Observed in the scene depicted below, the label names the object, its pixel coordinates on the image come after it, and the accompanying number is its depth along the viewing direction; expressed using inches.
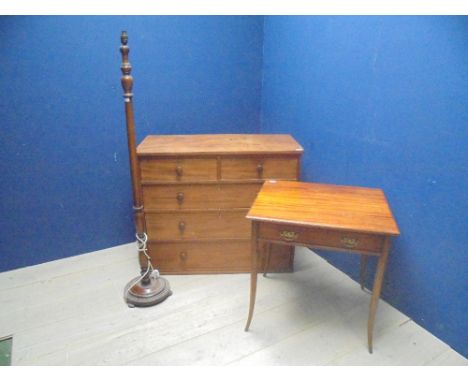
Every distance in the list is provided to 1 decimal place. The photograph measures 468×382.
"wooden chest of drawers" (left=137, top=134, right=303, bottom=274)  79.2
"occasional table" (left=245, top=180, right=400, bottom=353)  57.4
